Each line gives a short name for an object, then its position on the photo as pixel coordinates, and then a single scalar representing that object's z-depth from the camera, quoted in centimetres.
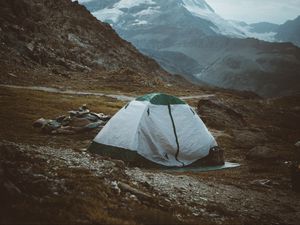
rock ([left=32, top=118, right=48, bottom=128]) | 2284
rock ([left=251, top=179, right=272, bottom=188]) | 1532
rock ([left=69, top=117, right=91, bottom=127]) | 2313
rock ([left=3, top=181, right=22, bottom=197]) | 874
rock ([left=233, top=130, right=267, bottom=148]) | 2733
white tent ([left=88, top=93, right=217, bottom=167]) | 1667
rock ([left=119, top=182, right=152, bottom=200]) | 1085
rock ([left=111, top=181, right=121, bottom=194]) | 1098
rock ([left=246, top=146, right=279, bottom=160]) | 2134
